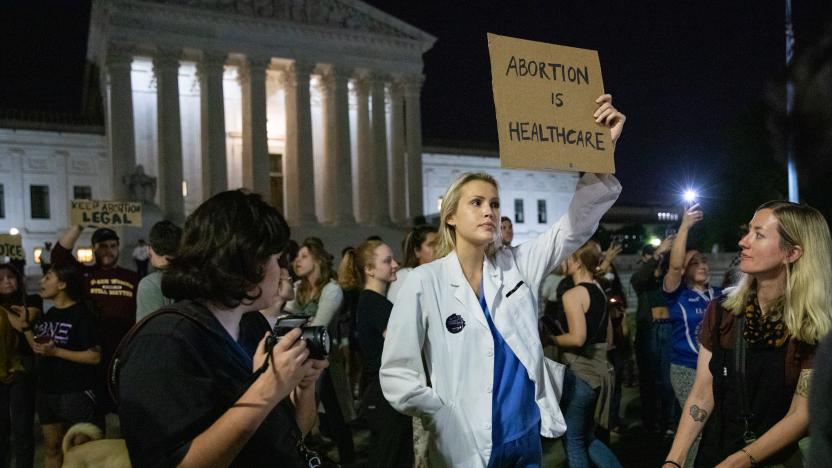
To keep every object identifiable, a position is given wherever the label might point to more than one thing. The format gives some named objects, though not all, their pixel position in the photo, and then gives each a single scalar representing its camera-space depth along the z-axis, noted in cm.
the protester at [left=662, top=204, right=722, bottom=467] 553
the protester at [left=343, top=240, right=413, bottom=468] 447
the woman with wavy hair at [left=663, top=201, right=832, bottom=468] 295
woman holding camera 194
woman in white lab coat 314
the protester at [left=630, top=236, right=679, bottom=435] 773
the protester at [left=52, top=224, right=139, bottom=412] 634
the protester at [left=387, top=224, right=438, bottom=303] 622
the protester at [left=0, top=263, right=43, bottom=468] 588
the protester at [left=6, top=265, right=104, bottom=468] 556
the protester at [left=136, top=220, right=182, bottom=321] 489
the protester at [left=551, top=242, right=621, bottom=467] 484
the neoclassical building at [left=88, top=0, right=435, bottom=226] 3534
